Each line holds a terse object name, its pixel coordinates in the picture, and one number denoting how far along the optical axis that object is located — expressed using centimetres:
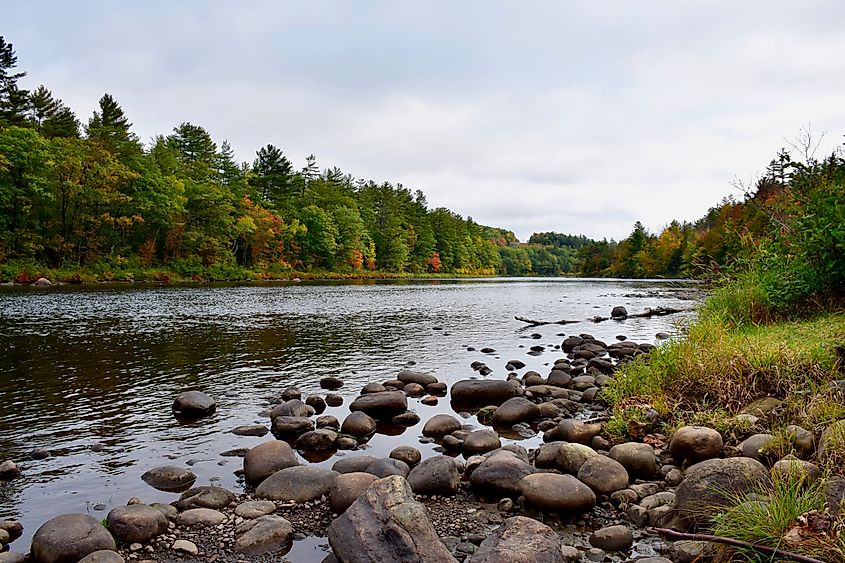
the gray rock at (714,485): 510
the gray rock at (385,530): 460
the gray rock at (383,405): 1032
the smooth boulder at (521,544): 435
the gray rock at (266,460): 711
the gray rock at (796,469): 494
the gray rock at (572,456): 693
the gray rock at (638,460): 673
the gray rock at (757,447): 613
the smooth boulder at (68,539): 489
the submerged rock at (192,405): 1014
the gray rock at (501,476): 644
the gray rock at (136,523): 537
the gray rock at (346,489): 607
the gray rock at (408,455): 766
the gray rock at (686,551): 452
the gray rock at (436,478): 655
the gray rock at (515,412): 985
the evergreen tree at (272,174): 8306
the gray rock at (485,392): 1138
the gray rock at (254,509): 593
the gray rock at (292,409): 991
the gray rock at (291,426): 907
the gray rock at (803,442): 597
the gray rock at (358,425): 930
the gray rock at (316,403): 1082
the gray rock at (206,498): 616
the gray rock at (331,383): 1274
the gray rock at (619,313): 3102
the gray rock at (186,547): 519
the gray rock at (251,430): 916
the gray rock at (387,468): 686
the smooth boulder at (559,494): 591
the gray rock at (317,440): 846
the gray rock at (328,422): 940
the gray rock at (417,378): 1277
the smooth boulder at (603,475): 629
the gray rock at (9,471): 697
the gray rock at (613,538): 518
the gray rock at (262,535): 527
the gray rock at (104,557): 471
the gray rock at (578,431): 822
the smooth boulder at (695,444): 674
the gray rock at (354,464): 715
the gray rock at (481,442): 823
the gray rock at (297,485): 647
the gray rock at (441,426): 922
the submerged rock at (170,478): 687
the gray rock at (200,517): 573
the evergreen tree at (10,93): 5191
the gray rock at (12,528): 550
